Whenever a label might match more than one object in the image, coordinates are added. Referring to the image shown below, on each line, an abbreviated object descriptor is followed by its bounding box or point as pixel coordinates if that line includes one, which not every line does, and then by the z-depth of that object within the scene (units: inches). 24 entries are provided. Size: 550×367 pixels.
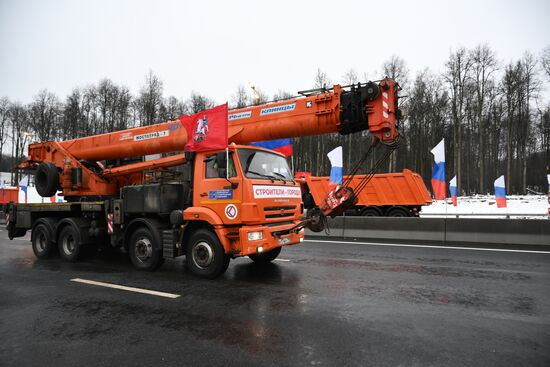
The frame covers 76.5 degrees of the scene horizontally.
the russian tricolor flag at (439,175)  591.5
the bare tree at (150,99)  1782.7
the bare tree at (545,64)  1422.2
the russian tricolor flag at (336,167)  697.6
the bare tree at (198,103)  1961.1
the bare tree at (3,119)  2244.1
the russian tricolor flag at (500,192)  705.6
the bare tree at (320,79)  1634.8
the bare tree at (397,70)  1502.2
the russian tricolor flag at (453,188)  797.9
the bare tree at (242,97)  1935.3
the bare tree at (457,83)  1496.1
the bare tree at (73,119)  1988.2
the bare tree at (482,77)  1475.1
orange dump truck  658.8
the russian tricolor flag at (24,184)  928.6
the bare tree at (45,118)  2092.8
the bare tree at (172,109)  1952.5
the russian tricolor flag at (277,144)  327.6
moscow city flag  259.0
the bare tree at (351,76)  1598.2
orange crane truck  250.7
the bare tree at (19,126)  2158.0
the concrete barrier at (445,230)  408.8
